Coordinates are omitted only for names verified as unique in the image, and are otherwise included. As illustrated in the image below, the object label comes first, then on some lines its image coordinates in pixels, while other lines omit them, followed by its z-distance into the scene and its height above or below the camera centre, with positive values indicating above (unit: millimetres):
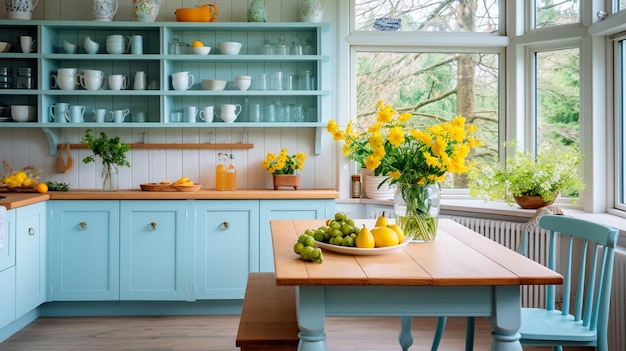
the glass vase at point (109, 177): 4648 -16
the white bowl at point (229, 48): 4664 +892
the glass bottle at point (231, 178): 4730 -25
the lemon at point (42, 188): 4422 -87
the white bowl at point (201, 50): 4668 +877
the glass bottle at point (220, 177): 4734 -18
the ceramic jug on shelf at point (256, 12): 4703 +1149
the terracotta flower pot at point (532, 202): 4156 -176
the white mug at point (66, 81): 4629 +654
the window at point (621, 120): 3994 +326
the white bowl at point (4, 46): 4648 +903
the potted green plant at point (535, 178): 4102 -26
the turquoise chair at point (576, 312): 2457 -551
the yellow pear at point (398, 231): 2508 -215
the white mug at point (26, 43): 4609 +915
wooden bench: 2453 -586
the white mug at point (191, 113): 4695 +435
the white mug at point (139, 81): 4676 +661
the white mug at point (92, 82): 4629 +652
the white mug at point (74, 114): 4672 +429
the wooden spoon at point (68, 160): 4820 +108
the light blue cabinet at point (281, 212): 4492 -257
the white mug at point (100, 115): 4680 +421
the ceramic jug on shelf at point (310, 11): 4730 +1165
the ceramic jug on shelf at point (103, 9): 4660 +1162
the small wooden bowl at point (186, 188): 4512 -91
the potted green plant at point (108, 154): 4543 +144
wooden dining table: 2008 -364
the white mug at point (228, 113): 4680 +434
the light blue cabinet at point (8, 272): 3734 -556
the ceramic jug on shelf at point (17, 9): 4586 +1147
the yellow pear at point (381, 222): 2605 -189
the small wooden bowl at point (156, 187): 4559 -85
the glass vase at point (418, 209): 2576 -140
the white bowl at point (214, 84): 4680 +640
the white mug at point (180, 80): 4645 +661
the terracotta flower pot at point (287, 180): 4703 -40
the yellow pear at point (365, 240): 2395 -237
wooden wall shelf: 4848 +210
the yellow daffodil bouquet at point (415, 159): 2479 +58
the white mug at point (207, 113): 4703 +433
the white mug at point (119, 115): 4680 +423
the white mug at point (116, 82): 4641 +653
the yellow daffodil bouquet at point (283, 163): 4719 +82
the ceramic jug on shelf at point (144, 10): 4645 +1154
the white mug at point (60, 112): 4676 +443
